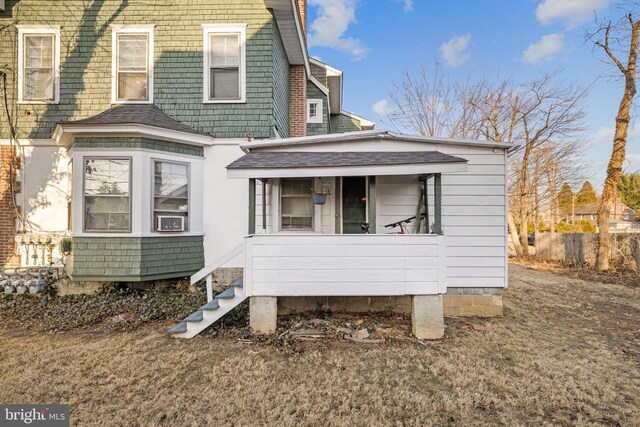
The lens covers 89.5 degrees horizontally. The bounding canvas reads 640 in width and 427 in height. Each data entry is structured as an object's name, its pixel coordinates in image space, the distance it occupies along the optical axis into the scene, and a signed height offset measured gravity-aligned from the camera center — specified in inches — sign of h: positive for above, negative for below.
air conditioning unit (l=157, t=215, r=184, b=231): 261.6 -3.6
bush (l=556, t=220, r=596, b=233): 851.4 -23.6
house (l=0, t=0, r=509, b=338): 192.1 +30.2
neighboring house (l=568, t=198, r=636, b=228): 1802.0 +38.9
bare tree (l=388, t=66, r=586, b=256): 641.6 +226.2
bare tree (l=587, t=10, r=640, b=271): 441.4 +133.1
